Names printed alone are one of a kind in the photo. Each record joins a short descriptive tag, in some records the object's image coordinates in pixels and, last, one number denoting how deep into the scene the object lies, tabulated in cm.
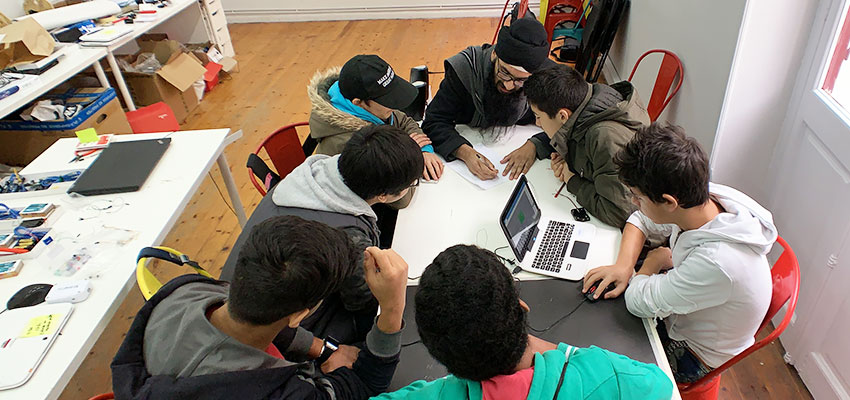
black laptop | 176
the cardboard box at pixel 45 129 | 286
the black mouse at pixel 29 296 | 134
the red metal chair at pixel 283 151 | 186
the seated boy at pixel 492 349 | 81
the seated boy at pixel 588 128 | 153
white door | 155
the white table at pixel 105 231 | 121
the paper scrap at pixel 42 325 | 125
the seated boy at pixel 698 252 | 112
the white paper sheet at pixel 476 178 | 181
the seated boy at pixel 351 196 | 135
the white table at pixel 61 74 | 248
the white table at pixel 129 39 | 320
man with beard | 189
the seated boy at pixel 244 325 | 88
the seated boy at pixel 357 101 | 176
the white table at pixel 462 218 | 149
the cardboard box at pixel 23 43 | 277
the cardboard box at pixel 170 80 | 375
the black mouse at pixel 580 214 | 158
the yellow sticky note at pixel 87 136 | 206
